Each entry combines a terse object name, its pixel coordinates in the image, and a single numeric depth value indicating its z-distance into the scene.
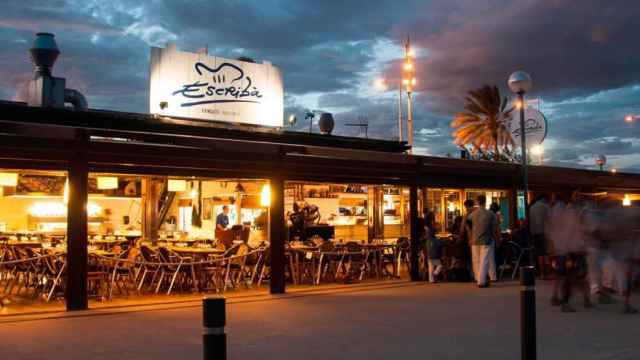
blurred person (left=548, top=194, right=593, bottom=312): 11.34
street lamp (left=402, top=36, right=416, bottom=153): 35.94
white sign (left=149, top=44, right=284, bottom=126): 16.62
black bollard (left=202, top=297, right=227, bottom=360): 4.61
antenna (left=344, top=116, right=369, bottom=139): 30.04
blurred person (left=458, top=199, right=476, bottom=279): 15.41
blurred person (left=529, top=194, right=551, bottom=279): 14.85
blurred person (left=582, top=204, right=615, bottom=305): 11.47
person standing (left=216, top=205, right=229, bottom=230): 18.01
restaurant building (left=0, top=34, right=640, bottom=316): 11.91
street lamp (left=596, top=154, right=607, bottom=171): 31.64
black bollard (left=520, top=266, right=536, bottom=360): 6.85
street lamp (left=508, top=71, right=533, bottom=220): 11.91
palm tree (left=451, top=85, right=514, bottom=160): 46.44
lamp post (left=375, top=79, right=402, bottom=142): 35.60
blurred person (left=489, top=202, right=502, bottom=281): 15.48
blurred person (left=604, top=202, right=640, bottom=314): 11.40
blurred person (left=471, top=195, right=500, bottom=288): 14.91
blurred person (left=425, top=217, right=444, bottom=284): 15.80
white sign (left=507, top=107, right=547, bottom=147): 11.20
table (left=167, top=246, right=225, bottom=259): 14.09
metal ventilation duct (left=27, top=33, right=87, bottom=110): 16.70
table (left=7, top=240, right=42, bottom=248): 14.63
